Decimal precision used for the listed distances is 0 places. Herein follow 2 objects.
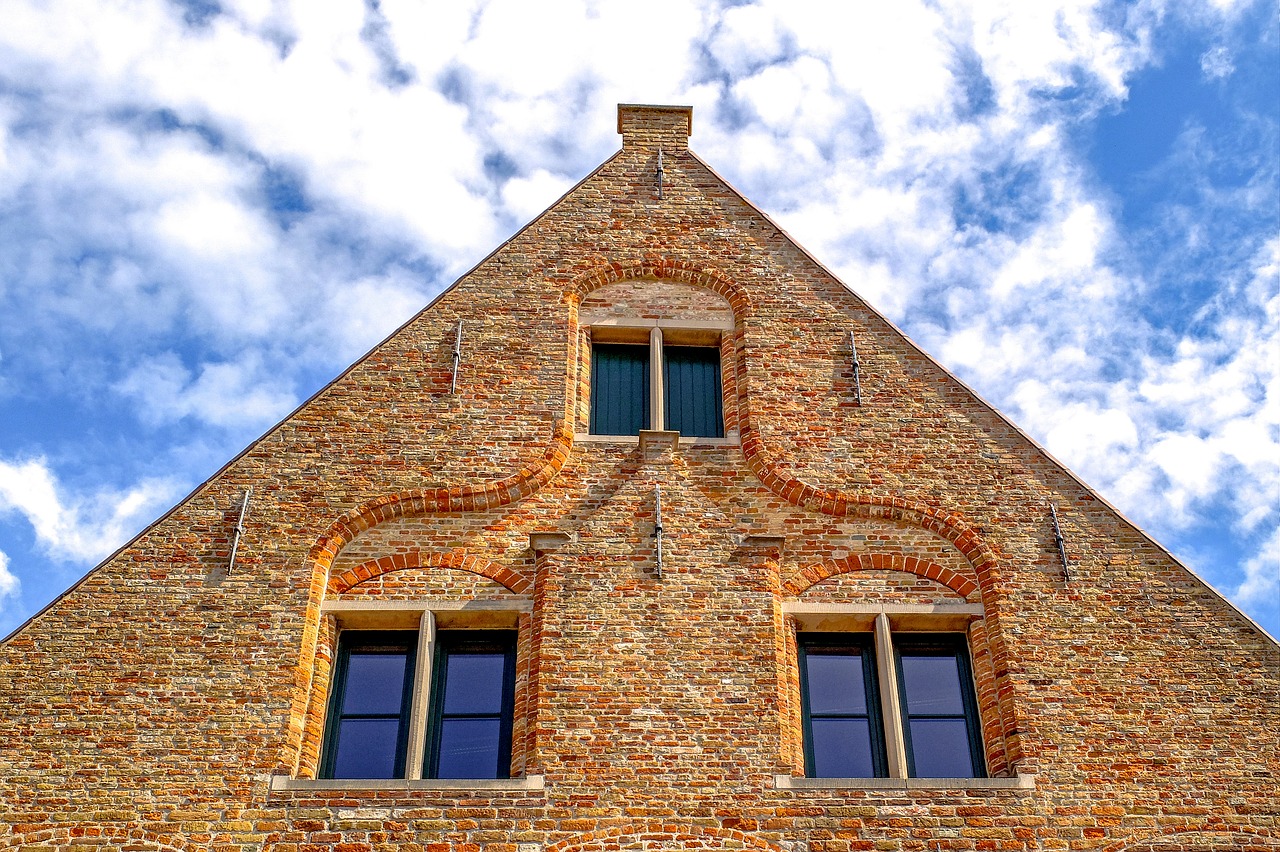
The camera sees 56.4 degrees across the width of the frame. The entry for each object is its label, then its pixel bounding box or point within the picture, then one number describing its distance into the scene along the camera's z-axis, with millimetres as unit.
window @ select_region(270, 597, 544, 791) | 9797
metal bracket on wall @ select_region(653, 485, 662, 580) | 10195
